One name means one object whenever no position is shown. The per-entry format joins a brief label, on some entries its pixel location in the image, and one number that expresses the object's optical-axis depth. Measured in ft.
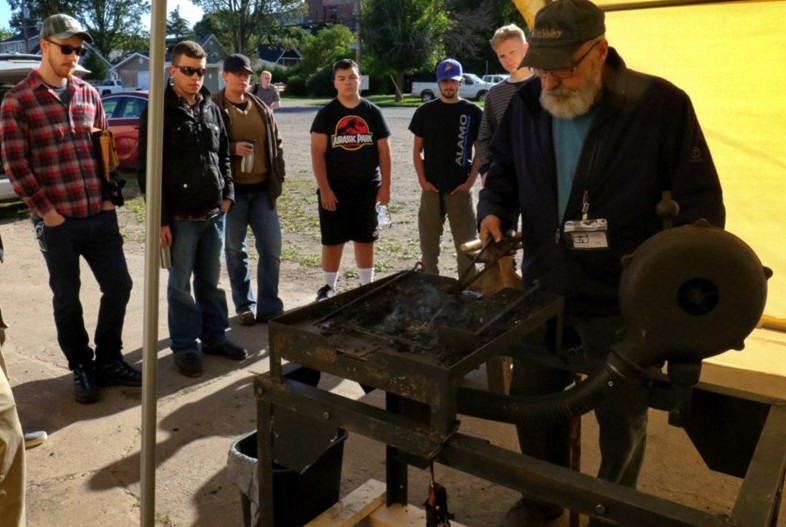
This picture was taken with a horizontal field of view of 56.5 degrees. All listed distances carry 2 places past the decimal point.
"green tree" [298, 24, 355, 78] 145.28
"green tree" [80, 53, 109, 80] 129.49
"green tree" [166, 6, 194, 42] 173.68
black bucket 7.18
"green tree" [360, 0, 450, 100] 133.28
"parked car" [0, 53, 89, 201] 24.54
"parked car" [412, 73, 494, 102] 106.83
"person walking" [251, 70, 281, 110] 30.61
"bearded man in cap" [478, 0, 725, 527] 7.17
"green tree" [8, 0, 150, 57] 174.81
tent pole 6.28
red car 34.95
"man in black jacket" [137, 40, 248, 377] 12.96
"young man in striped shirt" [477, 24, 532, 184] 14.85
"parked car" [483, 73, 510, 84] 115.70
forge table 4.98
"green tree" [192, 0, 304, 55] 180.65
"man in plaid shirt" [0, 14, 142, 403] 11.48
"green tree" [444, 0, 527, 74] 139.13
